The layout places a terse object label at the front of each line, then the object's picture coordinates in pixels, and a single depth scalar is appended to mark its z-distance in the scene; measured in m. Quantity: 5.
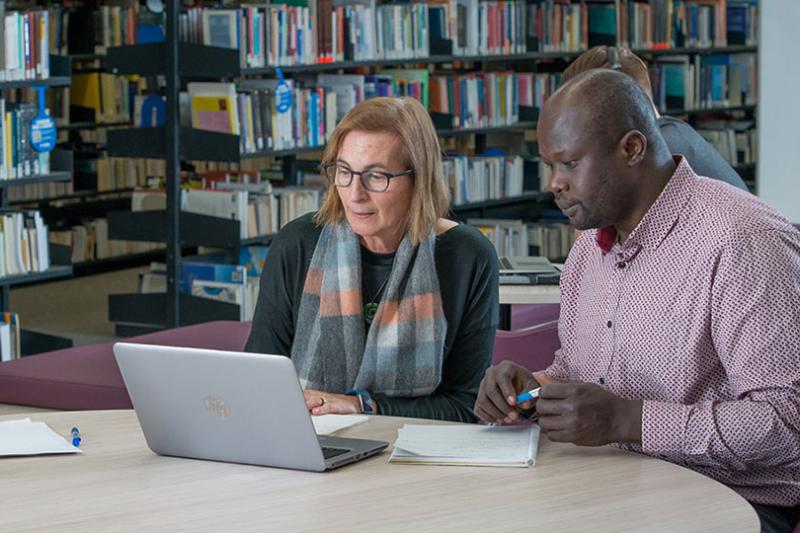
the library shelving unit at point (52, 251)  6.19
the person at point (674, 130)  4.18
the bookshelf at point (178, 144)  6.34
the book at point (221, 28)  6.35
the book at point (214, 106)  6.36
